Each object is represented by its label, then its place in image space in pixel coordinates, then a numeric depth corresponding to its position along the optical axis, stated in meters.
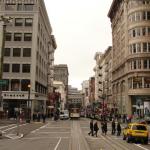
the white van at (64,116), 95.72
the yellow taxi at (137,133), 32.19
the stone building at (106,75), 120.59
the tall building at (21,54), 80.25
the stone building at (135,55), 79.00
